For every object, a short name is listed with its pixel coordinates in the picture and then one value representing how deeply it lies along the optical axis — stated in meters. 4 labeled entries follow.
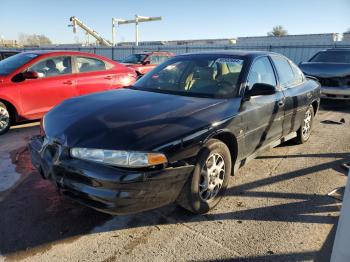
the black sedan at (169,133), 2.67
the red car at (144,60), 12.15
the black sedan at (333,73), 9.13
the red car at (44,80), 5.97
